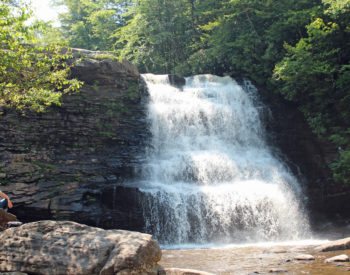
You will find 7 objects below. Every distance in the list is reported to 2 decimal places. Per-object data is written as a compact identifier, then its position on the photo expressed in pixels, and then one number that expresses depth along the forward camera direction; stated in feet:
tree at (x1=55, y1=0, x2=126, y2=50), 83.41
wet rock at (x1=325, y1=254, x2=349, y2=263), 20.71
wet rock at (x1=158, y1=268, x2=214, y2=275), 16.02
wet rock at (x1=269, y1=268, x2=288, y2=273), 19.21
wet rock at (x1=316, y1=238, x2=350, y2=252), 24.72
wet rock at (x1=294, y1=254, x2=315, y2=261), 22.16
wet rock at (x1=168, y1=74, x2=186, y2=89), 54.54
